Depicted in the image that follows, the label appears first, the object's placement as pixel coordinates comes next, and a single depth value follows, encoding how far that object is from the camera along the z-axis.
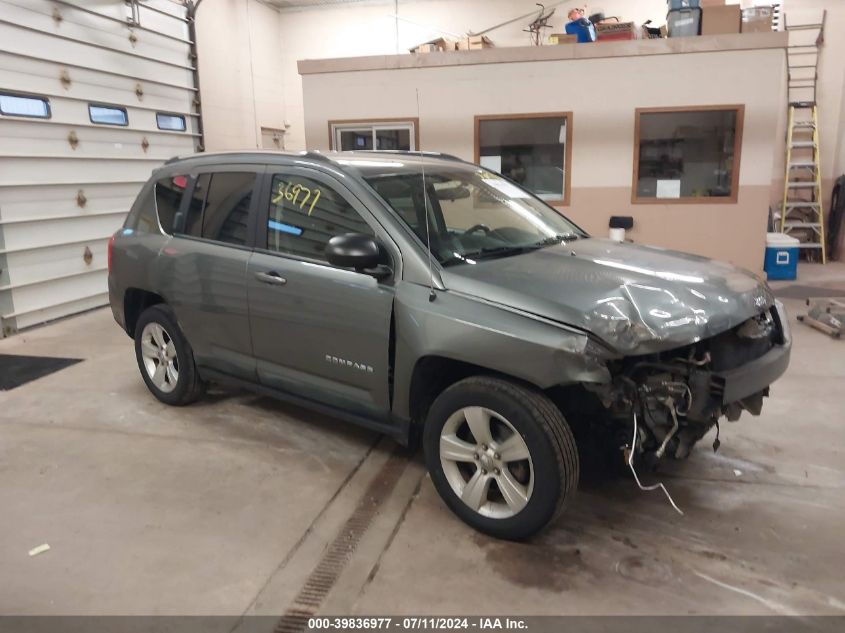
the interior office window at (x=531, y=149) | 8.50
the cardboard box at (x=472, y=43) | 8.71
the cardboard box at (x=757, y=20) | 7.71
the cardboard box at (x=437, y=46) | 8.92
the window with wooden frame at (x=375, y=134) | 8.84
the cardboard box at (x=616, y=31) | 8.20
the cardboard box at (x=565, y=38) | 8.45
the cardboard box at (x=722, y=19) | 7.74
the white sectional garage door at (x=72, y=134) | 6.91
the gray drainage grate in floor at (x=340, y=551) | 2.42
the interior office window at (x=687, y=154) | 8.09
